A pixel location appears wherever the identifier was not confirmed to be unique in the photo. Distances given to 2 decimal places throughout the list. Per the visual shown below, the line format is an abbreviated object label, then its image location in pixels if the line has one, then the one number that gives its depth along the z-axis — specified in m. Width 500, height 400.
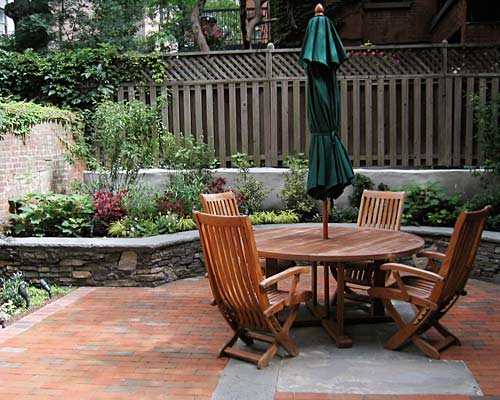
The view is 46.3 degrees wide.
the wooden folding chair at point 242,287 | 4.04
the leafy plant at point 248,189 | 8.12
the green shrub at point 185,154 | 8.39
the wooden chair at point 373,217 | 5.68
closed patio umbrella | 4.92
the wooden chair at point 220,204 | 5.79
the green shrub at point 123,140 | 8.23
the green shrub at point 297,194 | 8.00
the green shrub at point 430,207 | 7.36
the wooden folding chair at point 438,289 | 4.16
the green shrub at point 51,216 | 7.10
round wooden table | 4.44
